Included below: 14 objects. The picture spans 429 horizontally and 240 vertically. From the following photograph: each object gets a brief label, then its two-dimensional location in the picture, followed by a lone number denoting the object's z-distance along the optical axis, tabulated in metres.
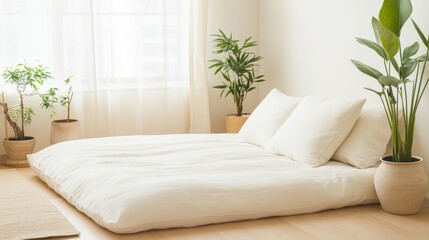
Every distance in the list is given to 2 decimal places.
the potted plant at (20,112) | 4.92
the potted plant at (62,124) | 5.02
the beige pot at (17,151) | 4.96
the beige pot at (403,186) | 3.51
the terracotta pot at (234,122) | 5.51
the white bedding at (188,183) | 3.24
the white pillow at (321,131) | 3.94
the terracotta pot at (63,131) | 5.02
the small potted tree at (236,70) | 5.51
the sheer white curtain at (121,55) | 5.19
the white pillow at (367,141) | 3.89
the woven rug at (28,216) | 3.19
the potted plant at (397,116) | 3.52
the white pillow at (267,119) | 4.48
